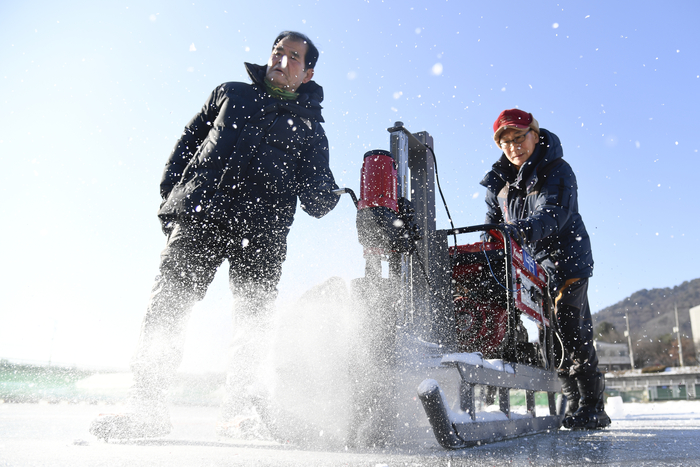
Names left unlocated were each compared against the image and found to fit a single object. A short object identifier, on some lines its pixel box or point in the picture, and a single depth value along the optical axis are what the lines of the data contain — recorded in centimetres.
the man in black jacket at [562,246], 269
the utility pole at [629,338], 4806
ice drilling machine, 149
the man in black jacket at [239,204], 184
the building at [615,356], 5519
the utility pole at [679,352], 4606
